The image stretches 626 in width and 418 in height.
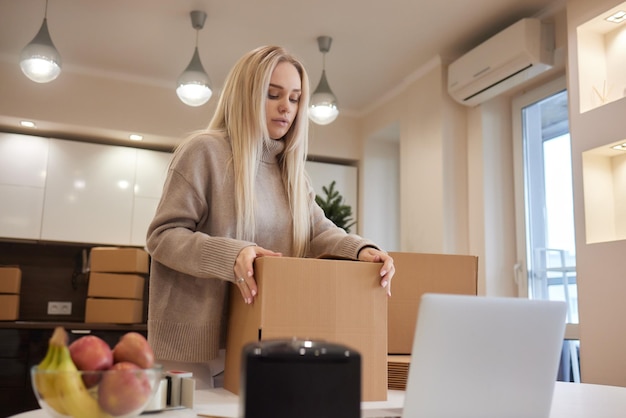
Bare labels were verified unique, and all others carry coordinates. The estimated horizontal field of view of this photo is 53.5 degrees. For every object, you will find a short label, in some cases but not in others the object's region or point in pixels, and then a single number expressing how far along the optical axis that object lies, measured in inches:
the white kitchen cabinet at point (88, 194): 149.9
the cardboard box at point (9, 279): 141.1
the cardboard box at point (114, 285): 144.7
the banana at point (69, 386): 24.2
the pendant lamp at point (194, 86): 117.0
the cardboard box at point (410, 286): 51.8
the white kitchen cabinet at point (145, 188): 156.7
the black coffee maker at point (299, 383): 21.4
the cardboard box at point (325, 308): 37.4
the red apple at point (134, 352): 25.8
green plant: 150.2
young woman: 42.6
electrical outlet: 162.7
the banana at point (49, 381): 24.4
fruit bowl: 24.4
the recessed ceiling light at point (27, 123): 147.3
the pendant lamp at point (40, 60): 108.1
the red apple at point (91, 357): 24.7
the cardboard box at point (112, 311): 143.6
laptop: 28.1
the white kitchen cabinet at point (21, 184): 146.5
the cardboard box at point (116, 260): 144.6
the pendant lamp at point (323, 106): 127.4
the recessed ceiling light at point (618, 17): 100.5
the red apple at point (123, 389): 24.8
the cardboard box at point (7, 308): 140.5
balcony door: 123.6
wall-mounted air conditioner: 117.1
